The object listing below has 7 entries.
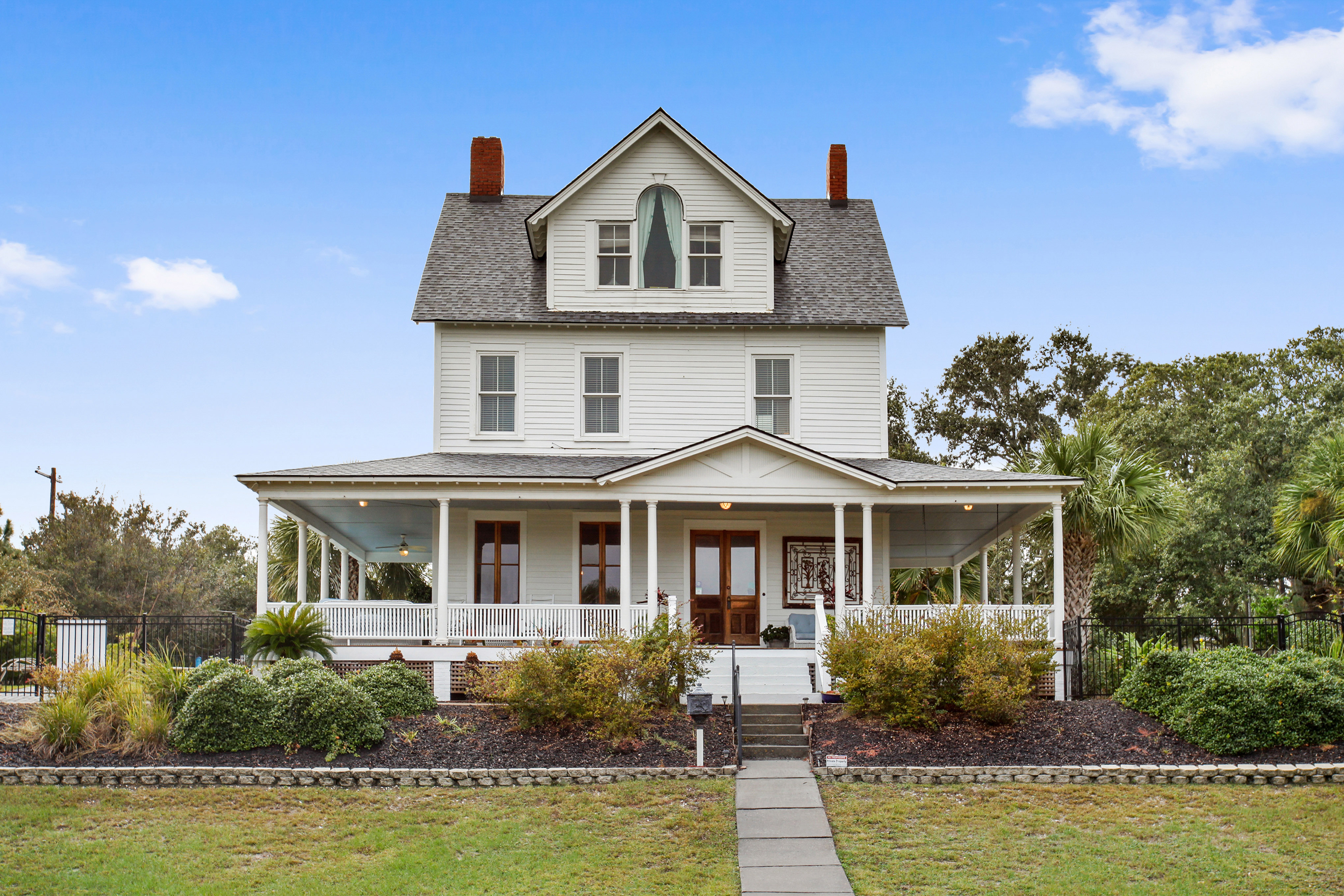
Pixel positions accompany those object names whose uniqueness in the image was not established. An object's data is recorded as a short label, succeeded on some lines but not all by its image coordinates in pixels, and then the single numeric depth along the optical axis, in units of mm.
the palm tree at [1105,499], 20750
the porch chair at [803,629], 18641
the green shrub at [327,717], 12852
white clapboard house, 19656
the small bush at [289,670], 13828
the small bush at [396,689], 14242
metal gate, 19281
